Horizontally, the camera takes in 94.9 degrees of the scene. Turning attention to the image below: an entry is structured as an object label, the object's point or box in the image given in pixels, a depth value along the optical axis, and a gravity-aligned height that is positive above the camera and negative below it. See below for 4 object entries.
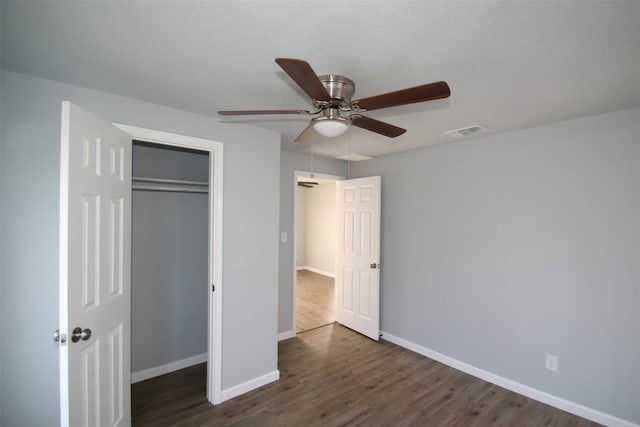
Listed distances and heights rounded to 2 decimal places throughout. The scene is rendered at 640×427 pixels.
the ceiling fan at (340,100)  1.23 +0.55
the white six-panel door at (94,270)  1.41 -0.33
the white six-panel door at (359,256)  3.91 -0.60
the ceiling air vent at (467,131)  2.67 +0.80
